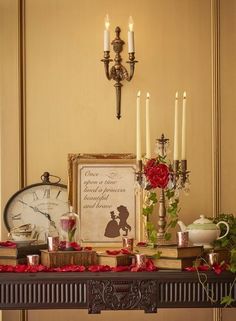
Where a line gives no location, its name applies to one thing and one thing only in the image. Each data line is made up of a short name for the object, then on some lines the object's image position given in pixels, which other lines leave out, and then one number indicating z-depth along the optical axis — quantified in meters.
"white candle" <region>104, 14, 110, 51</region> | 3.50
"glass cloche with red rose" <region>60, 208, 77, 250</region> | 3.21
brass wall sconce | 3.53
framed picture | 3.56
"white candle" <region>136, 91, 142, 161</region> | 3.28
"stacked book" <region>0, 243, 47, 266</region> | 3.07
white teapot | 3.17
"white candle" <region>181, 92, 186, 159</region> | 3.24
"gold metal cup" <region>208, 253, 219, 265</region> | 3.03
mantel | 2.91
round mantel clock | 3.55
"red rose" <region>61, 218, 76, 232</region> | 3.21
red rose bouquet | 3.12
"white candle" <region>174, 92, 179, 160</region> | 3.21
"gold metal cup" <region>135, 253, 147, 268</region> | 3.00
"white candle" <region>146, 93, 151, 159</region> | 3.28
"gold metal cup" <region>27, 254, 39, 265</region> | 3.04
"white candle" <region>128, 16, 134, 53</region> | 3.50
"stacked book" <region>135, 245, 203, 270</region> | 2.97
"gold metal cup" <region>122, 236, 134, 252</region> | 3.34
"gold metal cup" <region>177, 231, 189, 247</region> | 3.05
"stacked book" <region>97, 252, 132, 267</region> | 3.04
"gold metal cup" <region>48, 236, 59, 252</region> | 3.08
